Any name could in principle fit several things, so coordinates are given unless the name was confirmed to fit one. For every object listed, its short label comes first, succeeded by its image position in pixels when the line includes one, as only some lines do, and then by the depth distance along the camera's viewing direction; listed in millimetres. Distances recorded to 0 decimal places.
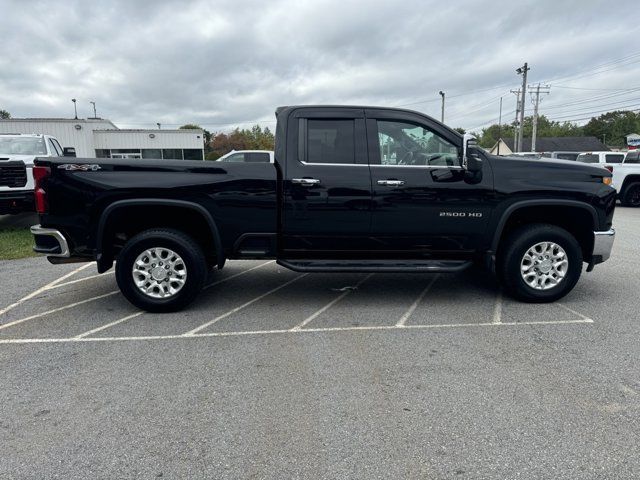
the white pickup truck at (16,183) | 9750
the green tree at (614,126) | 101500
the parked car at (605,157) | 18136
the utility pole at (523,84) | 39291
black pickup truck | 4723
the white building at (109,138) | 30703
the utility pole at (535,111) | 40903
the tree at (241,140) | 73750
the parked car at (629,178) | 16016
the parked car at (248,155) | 15094
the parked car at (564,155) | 22900
